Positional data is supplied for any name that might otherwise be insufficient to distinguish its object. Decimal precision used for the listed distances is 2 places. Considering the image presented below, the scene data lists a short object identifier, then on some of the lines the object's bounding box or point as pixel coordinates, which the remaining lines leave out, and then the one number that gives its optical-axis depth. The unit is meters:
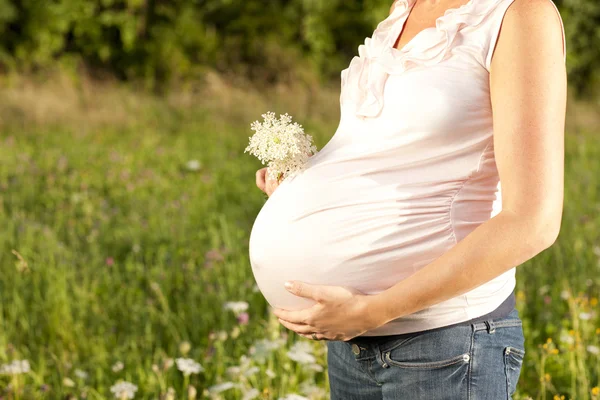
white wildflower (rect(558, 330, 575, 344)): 2.24
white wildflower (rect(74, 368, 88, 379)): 2.38
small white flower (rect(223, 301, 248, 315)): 2.42
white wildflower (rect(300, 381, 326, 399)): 2.09
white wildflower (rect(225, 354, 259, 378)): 2.11
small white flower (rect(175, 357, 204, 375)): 2.10
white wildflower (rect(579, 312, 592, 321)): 2.24
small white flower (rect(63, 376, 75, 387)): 2.24
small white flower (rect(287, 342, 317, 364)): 2.02
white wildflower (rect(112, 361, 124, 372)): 2.31
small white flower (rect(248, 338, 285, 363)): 2.26
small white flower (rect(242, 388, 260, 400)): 1.97
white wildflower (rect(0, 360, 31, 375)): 2.28
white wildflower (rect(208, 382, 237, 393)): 1.97
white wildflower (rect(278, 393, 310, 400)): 1.71
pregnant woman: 1.01
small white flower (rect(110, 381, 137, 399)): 2.05
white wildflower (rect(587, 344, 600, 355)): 2.19
